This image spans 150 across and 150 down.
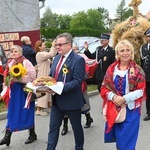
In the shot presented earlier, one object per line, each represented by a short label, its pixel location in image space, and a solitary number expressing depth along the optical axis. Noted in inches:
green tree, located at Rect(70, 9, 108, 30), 2240.9
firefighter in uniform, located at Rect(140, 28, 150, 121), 165.7
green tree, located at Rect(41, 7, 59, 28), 2582.0
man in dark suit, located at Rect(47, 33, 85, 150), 103.1
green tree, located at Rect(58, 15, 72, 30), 2576.8
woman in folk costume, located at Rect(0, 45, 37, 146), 127.5
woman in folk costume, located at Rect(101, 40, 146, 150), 97.9
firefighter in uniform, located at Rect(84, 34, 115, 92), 177.5
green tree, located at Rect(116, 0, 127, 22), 2735.8
